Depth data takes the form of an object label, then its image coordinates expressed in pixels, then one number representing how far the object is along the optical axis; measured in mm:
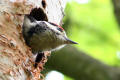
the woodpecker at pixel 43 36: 4559
